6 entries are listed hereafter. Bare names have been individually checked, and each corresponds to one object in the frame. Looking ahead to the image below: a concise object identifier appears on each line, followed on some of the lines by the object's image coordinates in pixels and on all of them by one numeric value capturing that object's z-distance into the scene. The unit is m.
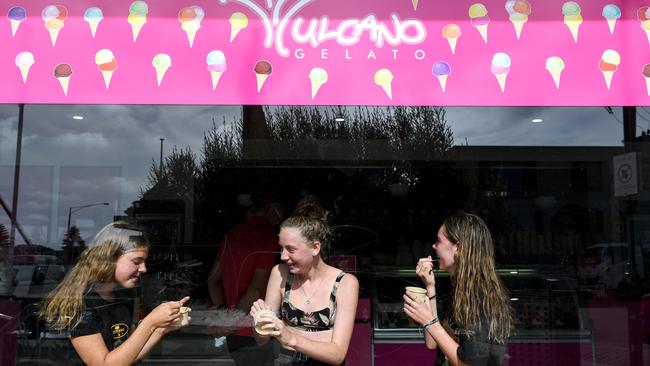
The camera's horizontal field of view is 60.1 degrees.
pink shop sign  2.42
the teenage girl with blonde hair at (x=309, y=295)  2.25
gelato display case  4.06
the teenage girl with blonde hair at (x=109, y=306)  2.11
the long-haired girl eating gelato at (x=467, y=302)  2.07
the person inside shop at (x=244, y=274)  3.44
